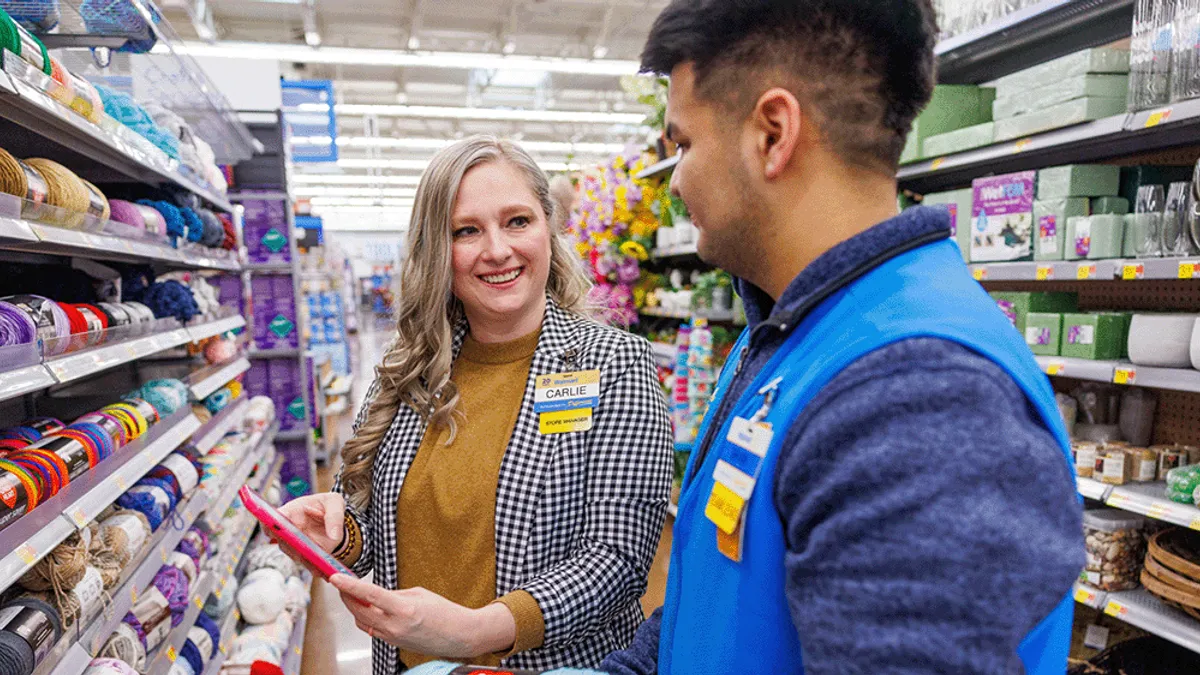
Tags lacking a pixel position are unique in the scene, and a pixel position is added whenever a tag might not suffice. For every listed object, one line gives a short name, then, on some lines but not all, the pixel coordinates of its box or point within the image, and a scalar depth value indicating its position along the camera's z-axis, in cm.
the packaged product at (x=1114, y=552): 252
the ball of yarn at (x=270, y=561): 357
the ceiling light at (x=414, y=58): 877
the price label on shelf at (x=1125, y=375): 234
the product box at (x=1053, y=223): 251
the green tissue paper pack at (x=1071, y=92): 238
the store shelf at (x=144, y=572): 169
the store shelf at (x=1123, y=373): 218
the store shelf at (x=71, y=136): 146
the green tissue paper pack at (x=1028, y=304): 279
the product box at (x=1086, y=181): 250
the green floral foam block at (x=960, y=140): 276
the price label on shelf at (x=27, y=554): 129
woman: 141
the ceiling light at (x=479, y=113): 1232
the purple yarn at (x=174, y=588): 224
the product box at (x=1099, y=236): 239
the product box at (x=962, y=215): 290
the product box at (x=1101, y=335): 253
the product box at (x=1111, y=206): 249
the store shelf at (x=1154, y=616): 220
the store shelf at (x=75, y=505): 129
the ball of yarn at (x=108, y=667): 172
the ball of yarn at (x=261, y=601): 324
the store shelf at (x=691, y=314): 449
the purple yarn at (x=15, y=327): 146
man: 51
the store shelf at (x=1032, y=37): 260
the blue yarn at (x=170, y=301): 275
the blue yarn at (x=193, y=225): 289
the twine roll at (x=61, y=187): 175
